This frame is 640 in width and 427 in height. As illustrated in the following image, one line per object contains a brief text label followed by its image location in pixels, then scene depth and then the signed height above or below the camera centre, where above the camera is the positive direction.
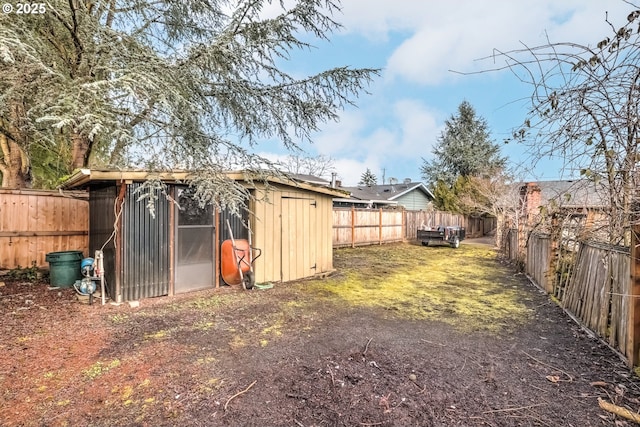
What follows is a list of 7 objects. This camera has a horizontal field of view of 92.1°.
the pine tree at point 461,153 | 22.73 +5.10
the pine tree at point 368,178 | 42.34 +5.74
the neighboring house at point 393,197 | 20.63 +1.75
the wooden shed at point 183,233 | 4.99 -0.25
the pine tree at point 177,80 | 3.32 +2.04
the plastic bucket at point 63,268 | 5.71 -0.89
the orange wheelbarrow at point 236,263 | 6.00 -0.85
